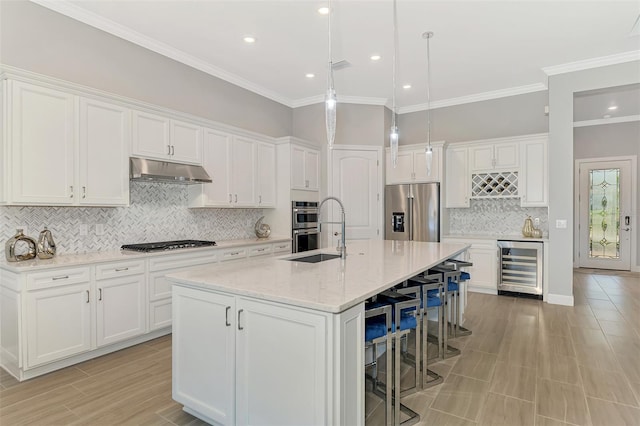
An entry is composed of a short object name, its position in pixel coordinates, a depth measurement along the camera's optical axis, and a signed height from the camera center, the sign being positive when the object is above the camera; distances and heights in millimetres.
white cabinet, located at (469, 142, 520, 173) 5242 +822
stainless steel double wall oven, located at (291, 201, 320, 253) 5266 -251
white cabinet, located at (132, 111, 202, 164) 3541 +782
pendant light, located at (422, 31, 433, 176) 3801 +1907
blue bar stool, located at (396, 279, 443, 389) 2547 -777
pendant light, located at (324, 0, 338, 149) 2389 +723
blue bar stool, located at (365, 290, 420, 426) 2125 -754
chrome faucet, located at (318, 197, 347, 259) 2958 -327
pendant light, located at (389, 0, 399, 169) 3408 +707
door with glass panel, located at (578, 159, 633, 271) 7109 -88
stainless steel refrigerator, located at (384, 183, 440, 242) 5512 -33
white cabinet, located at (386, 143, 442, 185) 5578 +726
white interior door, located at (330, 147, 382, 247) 5848 +354
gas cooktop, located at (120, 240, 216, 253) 3537 -384
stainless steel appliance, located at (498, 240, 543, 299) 4949 -844
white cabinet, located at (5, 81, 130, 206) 2729 +528
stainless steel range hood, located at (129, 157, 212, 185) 3461 +406
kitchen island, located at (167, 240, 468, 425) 1600 -682
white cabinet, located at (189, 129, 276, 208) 4305 +506
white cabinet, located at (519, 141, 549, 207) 5051 +517
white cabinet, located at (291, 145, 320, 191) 5289 +661
